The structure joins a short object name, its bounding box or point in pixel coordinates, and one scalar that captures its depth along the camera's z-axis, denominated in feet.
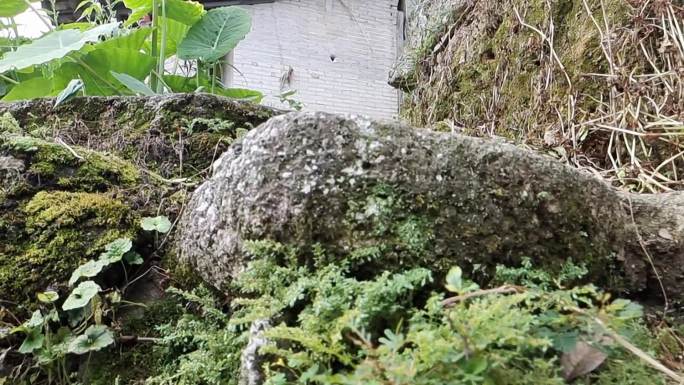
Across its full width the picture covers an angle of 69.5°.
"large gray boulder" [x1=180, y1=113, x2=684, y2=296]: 3.05
